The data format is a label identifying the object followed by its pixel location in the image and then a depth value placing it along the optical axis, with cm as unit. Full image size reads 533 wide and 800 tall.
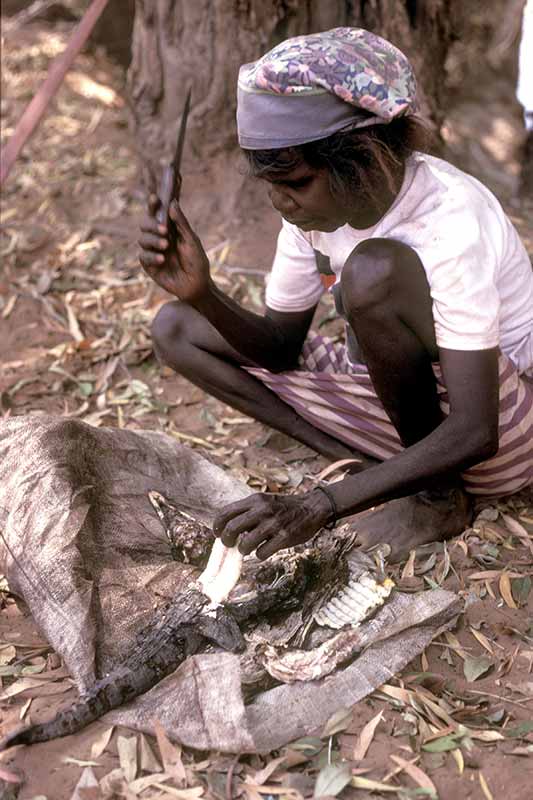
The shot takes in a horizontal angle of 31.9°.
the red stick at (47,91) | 281
